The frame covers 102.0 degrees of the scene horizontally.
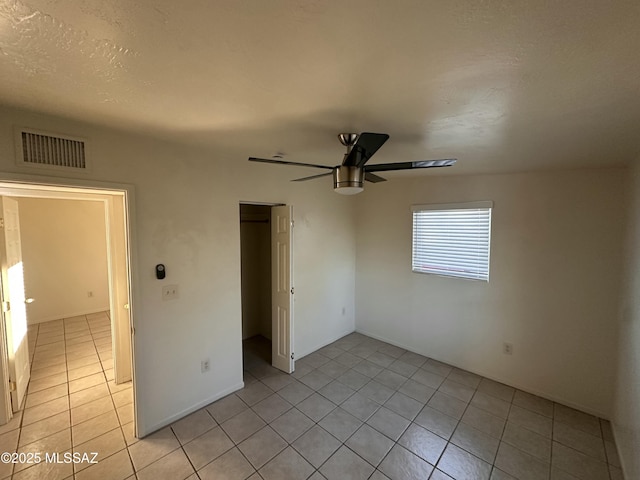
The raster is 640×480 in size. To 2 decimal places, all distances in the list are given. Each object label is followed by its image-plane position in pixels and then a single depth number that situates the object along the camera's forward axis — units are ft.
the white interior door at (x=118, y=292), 9.80
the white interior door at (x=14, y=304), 8.19
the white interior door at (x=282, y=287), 10.44
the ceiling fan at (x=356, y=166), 5.20
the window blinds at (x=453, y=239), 10.52
